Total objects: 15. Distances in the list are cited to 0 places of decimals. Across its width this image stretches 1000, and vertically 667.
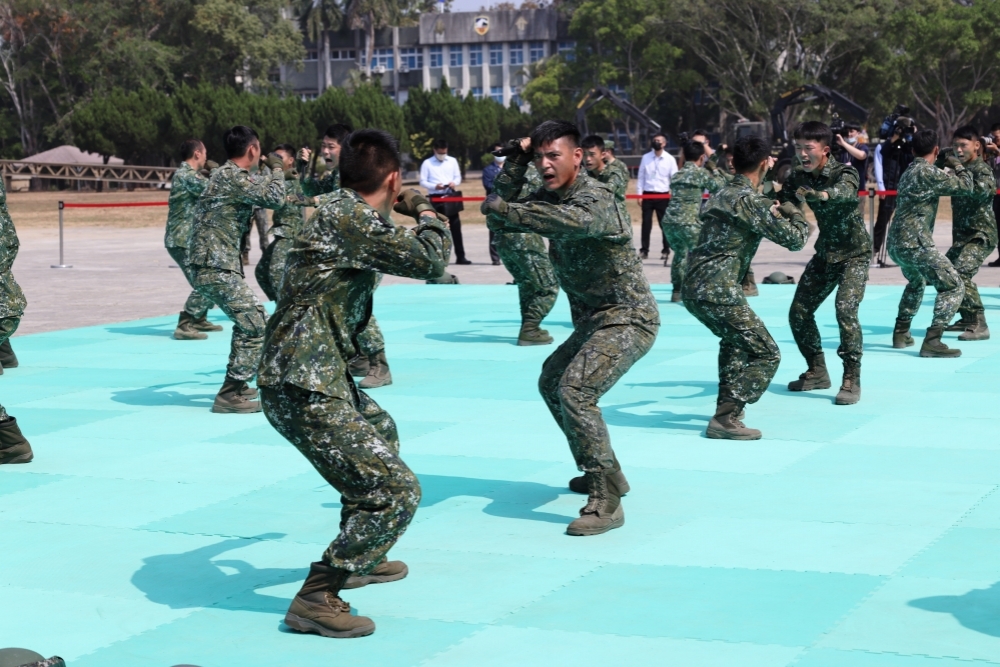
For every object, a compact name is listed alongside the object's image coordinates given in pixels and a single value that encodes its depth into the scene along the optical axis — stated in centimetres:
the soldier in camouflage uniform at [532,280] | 1374
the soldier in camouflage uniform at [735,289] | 893
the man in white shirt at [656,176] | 2250
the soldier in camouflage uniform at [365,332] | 1124
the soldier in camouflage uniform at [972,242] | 1330
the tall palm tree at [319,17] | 9681
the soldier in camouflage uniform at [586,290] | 673
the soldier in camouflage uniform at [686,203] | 1634
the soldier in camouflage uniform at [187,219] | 1307
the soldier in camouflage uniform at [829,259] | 1014
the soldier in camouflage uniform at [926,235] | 1234
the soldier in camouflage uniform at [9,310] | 864
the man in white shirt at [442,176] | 2323
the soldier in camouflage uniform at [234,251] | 1019
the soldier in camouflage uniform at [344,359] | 526
